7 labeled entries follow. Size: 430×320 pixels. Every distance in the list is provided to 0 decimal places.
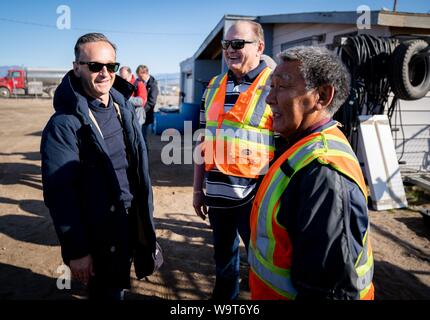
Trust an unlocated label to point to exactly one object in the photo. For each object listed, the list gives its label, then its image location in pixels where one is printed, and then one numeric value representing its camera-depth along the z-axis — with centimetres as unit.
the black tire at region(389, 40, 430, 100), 509
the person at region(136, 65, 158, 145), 718
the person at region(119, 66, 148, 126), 674
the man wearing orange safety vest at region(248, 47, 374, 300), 103
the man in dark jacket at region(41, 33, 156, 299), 170
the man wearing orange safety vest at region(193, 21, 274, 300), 217
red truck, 3316
